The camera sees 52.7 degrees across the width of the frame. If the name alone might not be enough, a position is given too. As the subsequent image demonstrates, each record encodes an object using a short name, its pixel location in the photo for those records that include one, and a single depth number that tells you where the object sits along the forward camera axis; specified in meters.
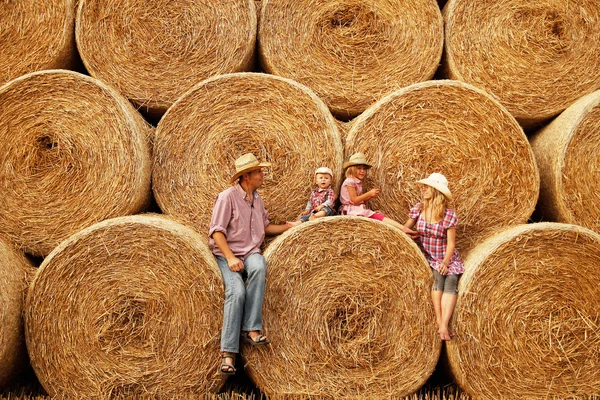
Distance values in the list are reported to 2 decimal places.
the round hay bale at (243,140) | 4.51
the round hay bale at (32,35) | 4.74
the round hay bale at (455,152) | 4.48
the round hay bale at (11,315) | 3.65
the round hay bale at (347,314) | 3.87
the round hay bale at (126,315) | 3.75
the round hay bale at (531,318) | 3.86
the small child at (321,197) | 4.31
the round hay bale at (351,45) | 4.93
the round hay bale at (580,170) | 4.47
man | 3.76
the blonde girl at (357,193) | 4.34
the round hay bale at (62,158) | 4.26
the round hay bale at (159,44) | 4.76
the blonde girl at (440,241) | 3.93
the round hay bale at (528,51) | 4.91
